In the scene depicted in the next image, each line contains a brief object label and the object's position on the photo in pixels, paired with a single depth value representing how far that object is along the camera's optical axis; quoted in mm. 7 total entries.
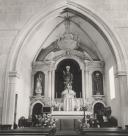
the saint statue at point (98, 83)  14883
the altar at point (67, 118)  11625
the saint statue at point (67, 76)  14963
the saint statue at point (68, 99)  13625
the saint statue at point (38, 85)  14766
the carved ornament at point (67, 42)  11555
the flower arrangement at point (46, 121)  10781
